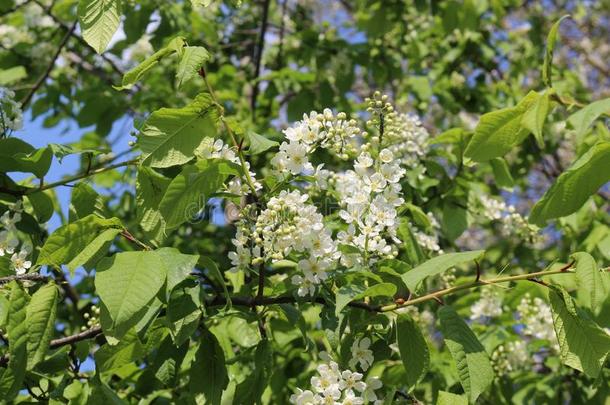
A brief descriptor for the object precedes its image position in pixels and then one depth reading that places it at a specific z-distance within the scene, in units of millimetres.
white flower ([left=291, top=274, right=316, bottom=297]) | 1631
